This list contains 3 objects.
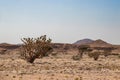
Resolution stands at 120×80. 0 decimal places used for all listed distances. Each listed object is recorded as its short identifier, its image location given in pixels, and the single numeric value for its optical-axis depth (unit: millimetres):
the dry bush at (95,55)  65050
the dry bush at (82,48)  83312
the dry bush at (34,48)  45812
